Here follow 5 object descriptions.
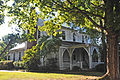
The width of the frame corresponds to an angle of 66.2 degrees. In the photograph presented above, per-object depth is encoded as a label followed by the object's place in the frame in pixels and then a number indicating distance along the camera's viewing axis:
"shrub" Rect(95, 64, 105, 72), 13.51
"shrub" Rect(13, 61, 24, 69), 16.88
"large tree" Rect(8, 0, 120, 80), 6.33
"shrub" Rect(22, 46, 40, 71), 12.82
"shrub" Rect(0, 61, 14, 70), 16.85
